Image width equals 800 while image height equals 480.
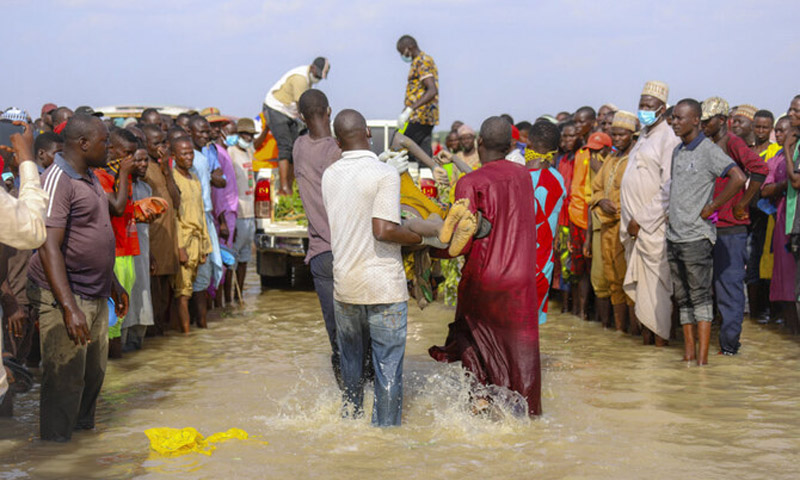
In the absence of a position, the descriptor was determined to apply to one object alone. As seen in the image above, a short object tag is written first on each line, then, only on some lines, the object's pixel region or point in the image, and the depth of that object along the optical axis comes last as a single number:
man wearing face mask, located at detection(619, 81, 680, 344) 8.44
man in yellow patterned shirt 11.67
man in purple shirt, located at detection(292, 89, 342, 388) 6.16
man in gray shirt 7.74
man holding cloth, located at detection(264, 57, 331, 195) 11.56
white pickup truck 11.81
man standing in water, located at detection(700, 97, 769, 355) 8.16
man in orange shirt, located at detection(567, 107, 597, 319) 10.21
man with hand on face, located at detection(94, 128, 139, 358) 7.05
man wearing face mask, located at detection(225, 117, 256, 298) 11.35
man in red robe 5.89
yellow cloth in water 5.54
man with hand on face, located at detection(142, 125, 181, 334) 9.01
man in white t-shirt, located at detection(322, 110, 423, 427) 5.41
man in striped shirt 5.40
